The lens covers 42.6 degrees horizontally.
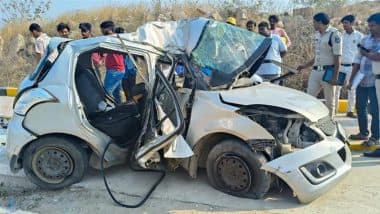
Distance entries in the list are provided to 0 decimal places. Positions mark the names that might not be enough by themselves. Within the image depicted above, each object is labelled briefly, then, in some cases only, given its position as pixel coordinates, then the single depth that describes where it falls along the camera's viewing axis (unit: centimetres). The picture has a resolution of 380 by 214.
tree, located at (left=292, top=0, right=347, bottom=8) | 1688
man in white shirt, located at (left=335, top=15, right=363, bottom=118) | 861
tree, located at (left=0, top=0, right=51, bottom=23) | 1789
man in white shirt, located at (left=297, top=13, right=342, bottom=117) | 685
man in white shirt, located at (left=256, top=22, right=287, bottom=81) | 739
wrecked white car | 482
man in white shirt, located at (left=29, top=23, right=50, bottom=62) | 919
